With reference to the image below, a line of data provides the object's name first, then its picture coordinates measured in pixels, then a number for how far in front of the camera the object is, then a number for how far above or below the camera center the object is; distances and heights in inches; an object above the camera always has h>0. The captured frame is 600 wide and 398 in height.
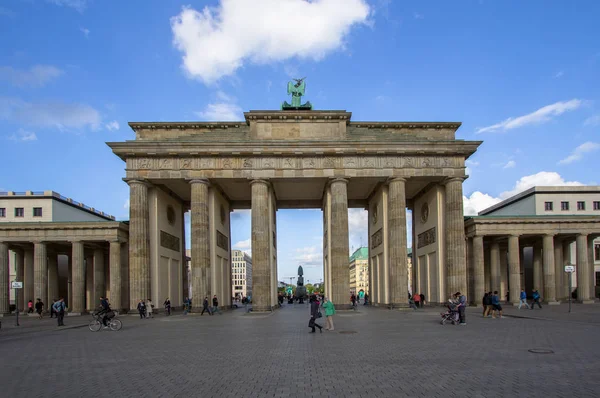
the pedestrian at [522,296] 1445.0 -200.9
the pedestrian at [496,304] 1100.5 -167.2
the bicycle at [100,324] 987.9 -172.7
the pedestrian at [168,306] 1572.3 -221.6
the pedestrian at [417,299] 1680.6 -233.0
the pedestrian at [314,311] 842.2 -135.1
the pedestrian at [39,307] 1560.7 -212.4
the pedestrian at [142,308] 1405.0 -202.4
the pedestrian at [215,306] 1587.1 -225.4
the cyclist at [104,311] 980.9 -144.5
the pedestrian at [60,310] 1109.7 -158.1
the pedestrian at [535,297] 1434.2 -201.2
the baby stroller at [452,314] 960.9 -165.3
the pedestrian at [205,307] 1477.6 -212.2
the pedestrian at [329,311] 880.3 -138.8
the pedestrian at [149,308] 1427.9 -203.6
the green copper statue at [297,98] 1824.6 +515.0
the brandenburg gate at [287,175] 1582.2 +191.8
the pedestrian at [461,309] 951.0 -154.5
